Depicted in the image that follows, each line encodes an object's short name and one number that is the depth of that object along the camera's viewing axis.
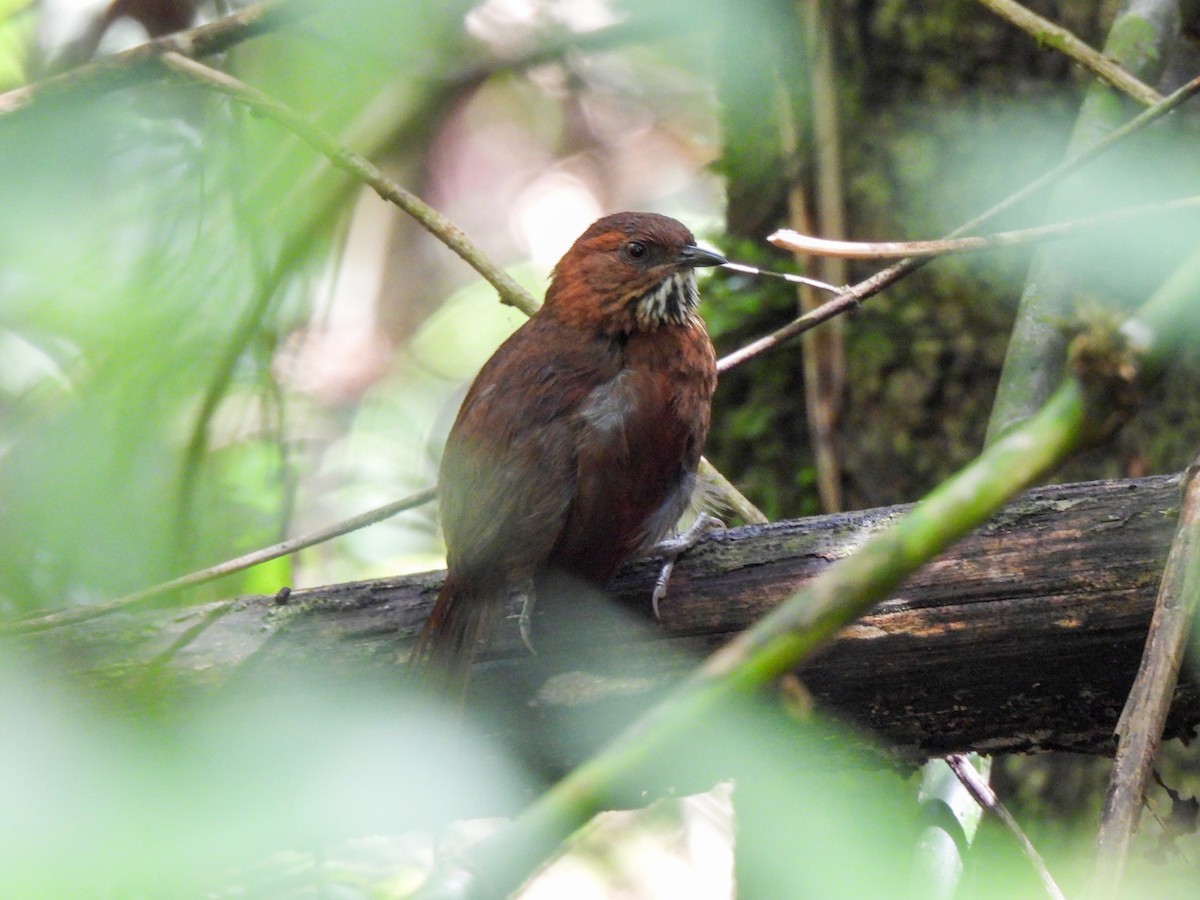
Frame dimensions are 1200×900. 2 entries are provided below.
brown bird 4.96
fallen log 4.92
